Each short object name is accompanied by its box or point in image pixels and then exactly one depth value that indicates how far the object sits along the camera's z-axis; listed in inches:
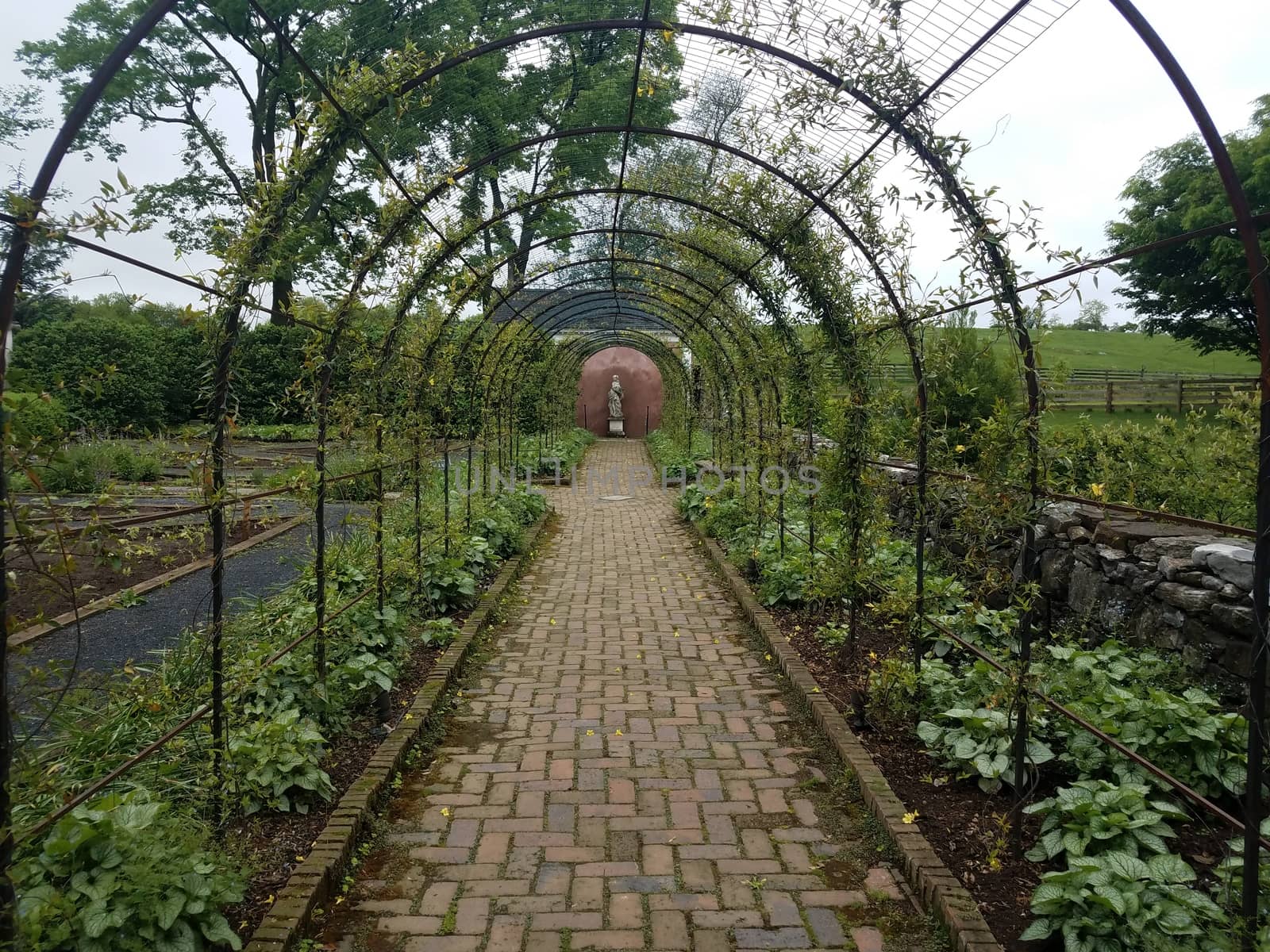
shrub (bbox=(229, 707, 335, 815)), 118.8
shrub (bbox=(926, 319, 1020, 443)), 310.1
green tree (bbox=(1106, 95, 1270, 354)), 557.6
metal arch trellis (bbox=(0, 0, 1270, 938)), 66.0
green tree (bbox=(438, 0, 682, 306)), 177.6
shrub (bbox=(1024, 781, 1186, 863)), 96.4
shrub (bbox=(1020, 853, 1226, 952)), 82.1
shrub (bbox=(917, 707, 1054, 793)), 121.9
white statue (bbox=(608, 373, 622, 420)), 1037.8
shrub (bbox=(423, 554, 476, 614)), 232.7
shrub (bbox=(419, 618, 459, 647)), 205.8
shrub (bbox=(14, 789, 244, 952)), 77.1
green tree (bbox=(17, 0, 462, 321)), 591.8
